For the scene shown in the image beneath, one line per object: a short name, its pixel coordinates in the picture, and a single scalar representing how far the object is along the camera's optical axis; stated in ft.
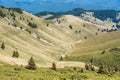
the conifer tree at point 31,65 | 398.25
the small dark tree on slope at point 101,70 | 452.71
